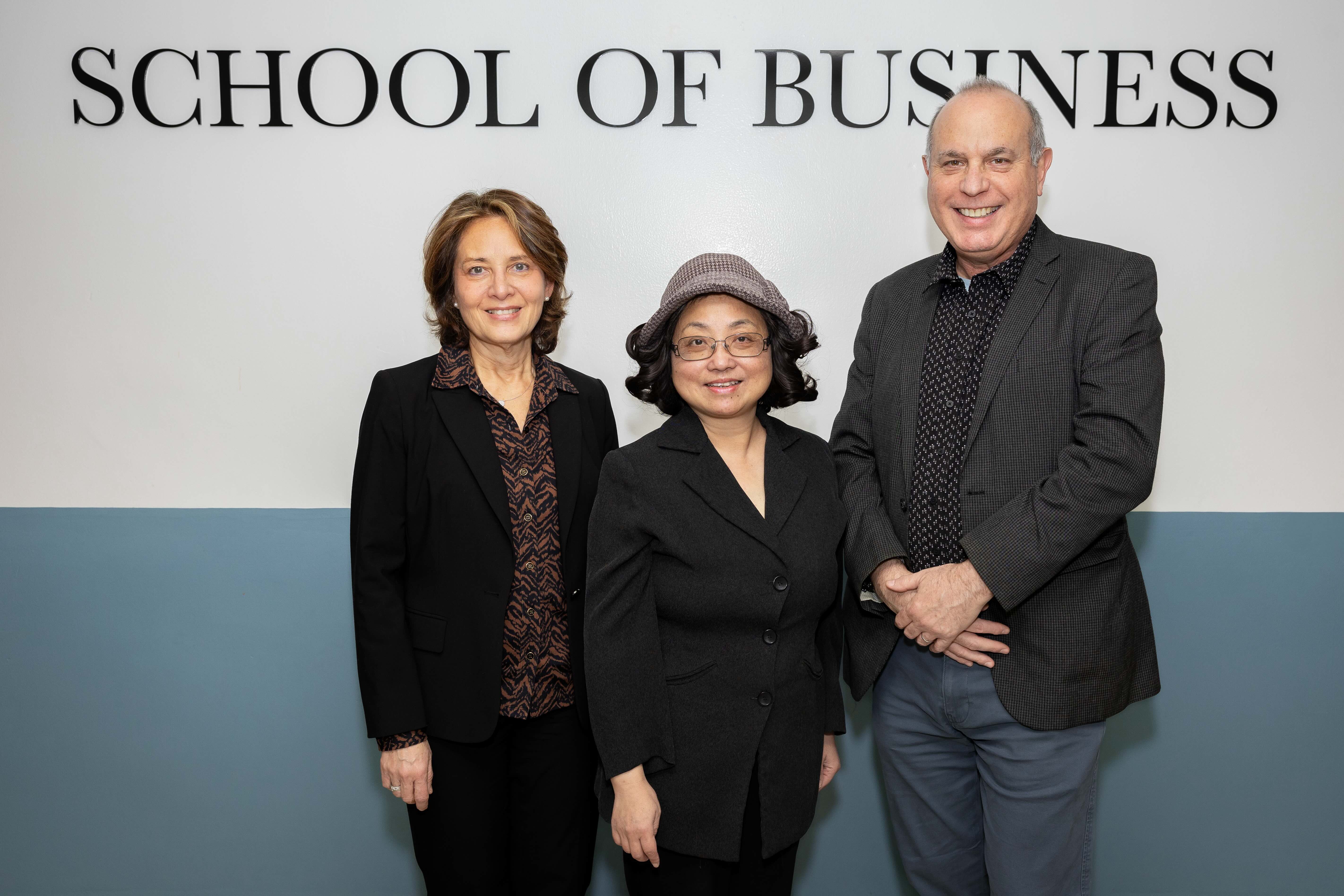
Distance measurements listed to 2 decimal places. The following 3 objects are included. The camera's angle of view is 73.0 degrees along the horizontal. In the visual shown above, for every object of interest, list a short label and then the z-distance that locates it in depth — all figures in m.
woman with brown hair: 1.80
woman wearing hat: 1.61
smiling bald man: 1.62
